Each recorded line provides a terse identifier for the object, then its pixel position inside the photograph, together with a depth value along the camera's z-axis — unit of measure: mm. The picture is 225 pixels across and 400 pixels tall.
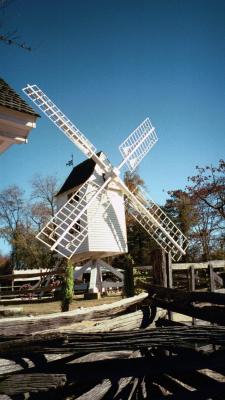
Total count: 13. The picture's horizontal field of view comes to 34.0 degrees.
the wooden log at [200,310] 3254
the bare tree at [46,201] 48062
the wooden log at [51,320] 2879
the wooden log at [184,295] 3349
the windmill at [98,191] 22484
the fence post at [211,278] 10466
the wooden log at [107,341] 2443
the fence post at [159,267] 8727
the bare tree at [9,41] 6934
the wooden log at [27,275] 15419
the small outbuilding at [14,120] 7854
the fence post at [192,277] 10758
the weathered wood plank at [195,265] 11202
